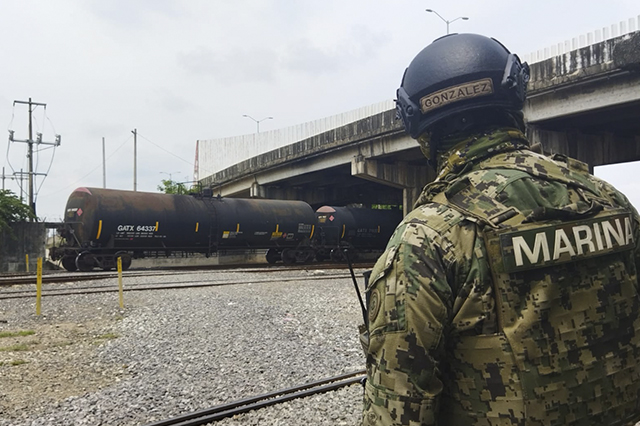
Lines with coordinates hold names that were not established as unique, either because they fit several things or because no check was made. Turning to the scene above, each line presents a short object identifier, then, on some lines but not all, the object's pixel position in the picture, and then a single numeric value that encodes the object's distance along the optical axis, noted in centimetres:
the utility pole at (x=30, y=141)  3775
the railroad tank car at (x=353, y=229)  2602
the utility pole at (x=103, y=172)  5626
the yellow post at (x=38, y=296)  941
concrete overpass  1448
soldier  146
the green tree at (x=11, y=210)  2328
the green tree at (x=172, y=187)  5290
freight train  1947
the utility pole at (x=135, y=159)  4783
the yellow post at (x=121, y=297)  998
